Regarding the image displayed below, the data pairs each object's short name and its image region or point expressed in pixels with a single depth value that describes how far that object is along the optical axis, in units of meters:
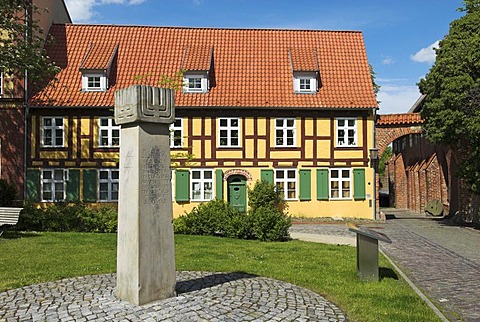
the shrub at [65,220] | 16.22
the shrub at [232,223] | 14.81
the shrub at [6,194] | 18.69
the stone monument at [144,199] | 6.60
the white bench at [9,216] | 13.60
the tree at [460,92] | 17.44
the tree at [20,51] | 15.41
